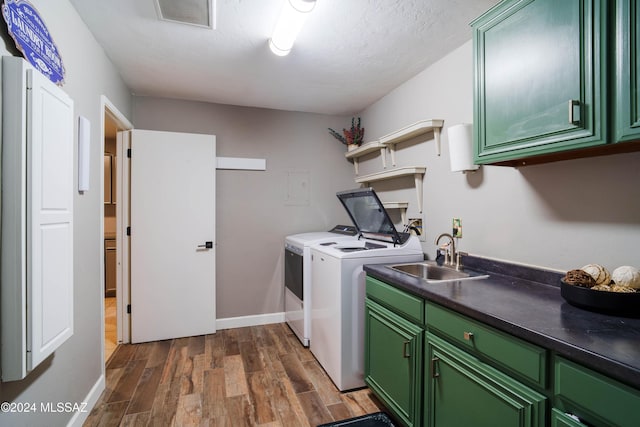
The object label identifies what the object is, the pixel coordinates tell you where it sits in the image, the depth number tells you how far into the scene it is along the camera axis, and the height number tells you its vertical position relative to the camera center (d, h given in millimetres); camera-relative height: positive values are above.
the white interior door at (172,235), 3039 -228
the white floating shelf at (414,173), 2559 +333
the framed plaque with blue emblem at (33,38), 1211 +745
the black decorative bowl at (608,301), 1088 -318
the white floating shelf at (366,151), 3075 +660
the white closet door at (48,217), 1198 -23
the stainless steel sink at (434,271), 1960 -393
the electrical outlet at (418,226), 2604 -120
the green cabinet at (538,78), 1133 +558
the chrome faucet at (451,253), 2064 -280
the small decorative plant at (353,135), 3639 +907
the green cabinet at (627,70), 1014 +468
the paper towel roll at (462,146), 2002 +426
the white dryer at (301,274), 2844 -613
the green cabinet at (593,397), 785 -500
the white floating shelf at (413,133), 2326 +648
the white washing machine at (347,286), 2209 -545
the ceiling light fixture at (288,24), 1539 +1075
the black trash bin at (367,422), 1864 -1265
